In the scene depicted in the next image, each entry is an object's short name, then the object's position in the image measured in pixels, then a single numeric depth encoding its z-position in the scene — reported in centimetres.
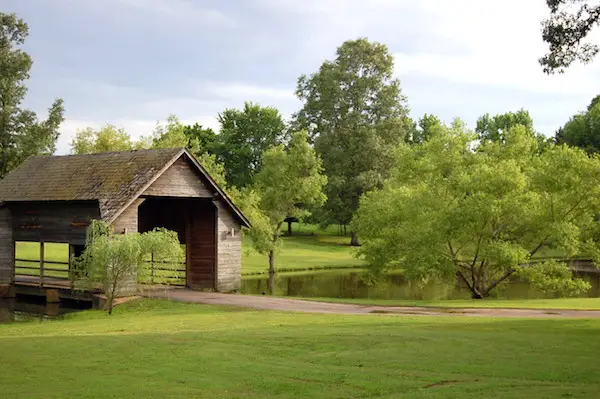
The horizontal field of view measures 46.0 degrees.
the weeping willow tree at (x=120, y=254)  2728
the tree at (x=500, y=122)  11225
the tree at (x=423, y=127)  10839
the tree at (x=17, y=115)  5769
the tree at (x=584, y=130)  8788
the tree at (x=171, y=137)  5484
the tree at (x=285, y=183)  5159
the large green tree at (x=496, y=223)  3312
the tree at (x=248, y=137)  9388
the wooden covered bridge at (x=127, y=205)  3189
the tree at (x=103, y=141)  5850
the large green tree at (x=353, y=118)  7119
